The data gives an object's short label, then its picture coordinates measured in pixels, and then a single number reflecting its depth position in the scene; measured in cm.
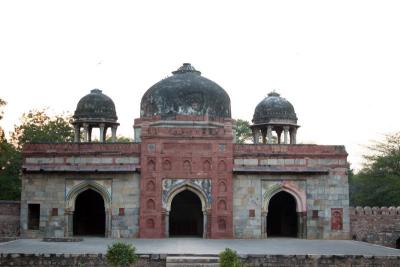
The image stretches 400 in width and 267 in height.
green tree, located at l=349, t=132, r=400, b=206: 2825
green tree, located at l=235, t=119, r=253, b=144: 4416
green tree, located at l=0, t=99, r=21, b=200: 2864
